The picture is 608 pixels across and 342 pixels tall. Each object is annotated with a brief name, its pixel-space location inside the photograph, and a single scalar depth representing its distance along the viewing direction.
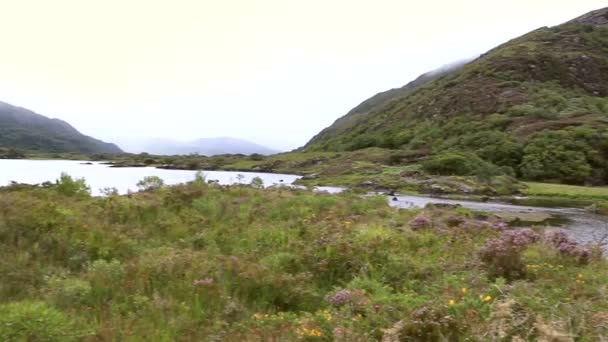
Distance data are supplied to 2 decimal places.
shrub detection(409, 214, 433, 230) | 15.98
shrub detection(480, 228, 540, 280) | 10.03
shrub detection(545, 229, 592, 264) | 12.09
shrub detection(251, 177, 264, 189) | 25.42
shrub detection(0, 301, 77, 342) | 5.56
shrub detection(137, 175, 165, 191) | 20.94
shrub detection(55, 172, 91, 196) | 18.20
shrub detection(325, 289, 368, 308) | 7.45
